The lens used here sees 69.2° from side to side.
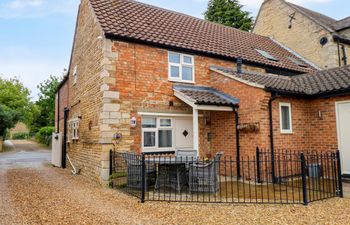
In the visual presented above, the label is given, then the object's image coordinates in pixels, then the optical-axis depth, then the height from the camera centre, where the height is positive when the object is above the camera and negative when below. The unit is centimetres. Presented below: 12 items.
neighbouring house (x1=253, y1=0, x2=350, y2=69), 1553 +666
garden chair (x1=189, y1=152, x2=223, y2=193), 654 -113
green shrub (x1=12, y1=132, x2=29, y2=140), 5376 -40
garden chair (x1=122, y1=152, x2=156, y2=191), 696 -109
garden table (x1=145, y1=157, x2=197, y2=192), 679 -110
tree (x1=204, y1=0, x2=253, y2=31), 3039 +1434
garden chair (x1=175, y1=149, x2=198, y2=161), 749 -59
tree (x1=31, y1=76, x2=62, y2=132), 3700 +421
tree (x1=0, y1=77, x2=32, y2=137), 3100 +534
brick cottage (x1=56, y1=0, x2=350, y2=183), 851 +129
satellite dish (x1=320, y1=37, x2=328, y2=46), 1559 +562
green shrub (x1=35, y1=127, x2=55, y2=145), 3218 -14
